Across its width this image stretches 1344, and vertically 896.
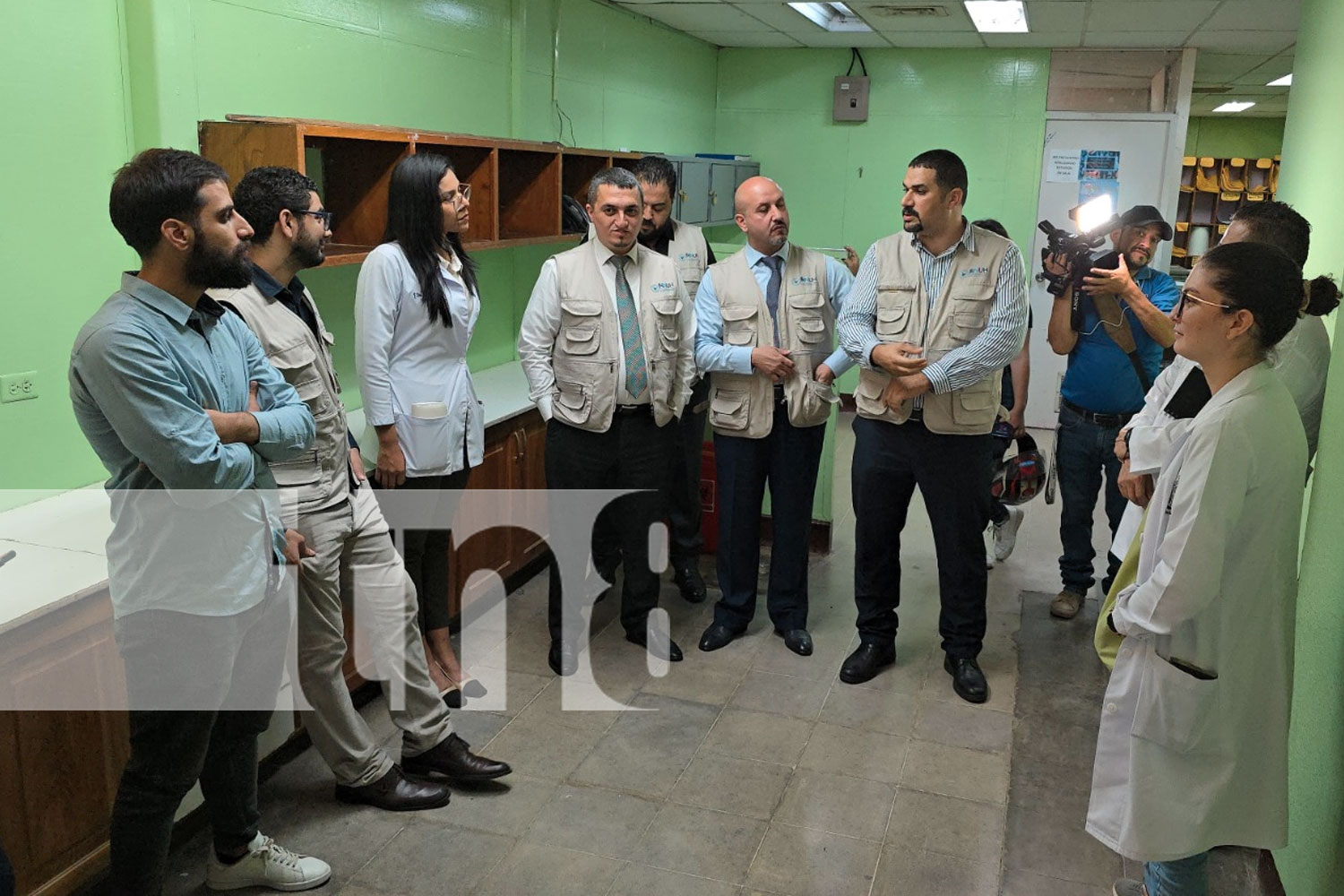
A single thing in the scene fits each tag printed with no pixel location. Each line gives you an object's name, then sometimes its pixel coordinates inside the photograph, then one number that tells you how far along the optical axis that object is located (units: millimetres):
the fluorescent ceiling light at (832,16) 6070
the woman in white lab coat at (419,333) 3068
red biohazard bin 4676
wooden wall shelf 3078
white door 7070
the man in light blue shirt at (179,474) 1917
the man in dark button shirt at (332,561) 2518
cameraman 3770
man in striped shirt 3254
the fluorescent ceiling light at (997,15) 5699
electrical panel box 7500
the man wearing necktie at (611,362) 3453
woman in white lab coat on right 1903
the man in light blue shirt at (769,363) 3607
